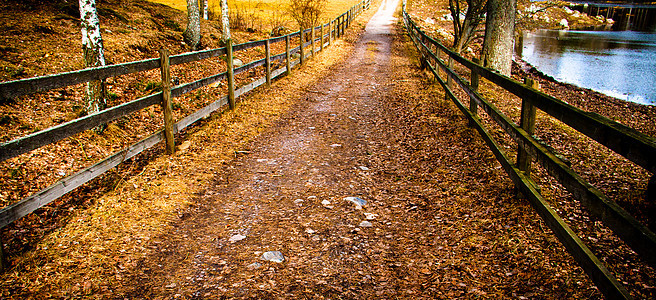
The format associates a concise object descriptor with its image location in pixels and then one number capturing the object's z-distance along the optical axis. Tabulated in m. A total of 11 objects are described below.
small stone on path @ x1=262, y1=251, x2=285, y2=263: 3.69
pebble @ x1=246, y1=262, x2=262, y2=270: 3.57
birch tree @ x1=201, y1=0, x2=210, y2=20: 20.57
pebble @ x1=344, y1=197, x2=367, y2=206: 4.76
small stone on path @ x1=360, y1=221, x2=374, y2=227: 4.27
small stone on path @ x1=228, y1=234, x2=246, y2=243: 4.02
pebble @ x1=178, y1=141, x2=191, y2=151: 6.55
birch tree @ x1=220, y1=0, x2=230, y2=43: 16.00
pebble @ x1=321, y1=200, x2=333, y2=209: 4.67
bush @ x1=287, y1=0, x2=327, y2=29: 21.64
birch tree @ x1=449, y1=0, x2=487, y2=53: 15.78
